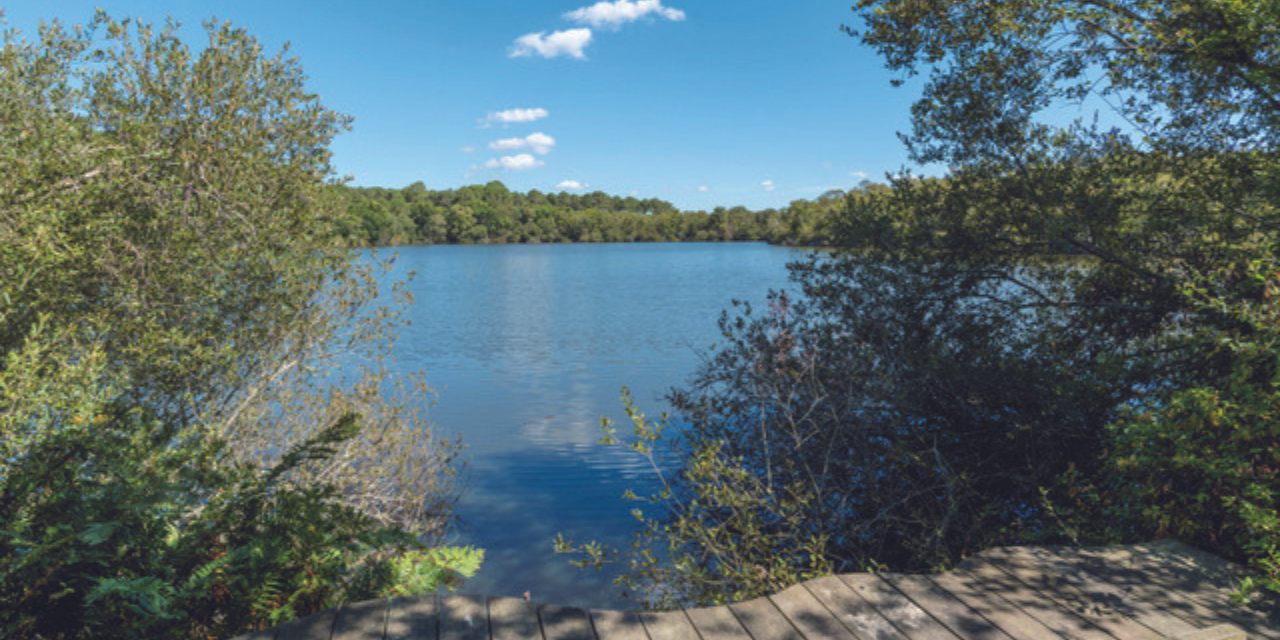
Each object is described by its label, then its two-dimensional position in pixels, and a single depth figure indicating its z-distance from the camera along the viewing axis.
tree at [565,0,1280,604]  7.32
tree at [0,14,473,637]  3.73
